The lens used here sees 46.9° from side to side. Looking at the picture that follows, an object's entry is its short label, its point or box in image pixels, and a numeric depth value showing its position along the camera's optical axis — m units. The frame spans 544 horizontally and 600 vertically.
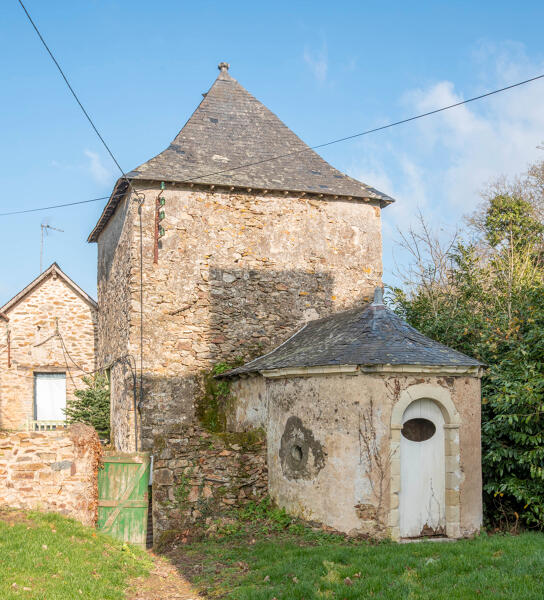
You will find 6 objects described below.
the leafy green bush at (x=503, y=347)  10.05
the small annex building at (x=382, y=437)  9.36
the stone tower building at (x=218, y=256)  13.27
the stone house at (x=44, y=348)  17.66
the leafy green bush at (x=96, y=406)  15.84
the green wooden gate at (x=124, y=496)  9.27
